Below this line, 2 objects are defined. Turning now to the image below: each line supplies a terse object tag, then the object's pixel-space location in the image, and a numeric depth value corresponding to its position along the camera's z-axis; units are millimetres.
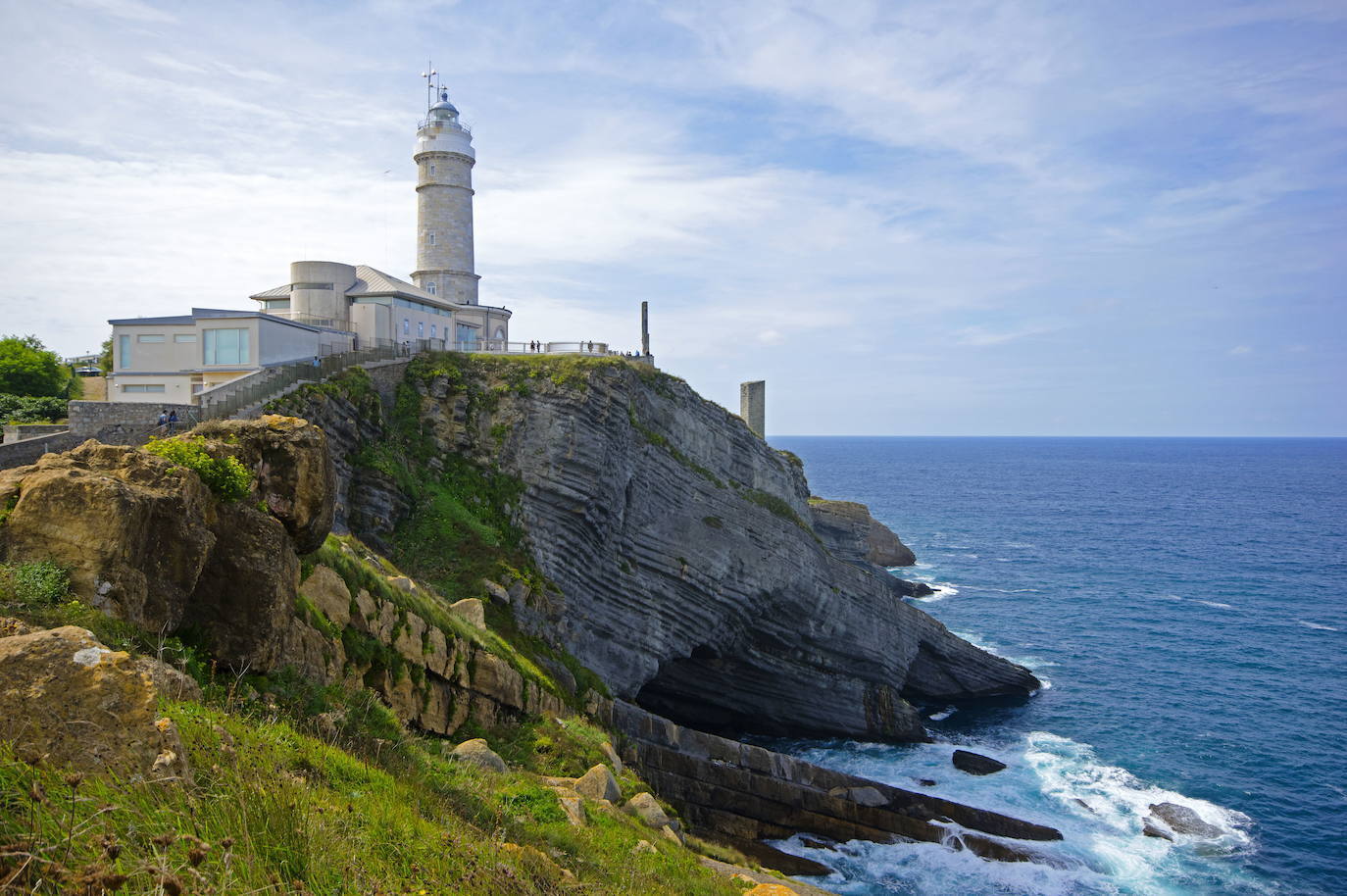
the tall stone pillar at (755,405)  61625
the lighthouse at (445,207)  48469
